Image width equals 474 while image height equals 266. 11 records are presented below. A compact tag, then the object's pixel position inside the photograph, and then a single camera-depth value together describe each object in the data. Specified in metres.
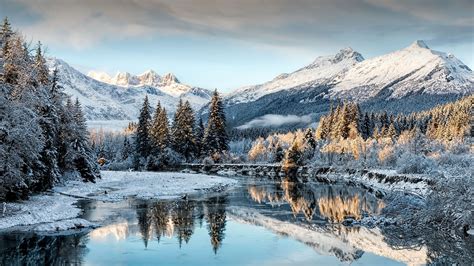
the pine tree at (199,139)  103.81
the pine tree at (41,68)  49.14
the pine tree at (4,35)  40.06
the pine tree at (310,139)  109.18
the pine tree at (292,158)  100.12
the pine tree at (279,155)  117.06
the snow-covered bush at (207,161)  99.38
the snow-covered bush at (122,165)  98.53
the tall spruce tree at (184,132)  100.12
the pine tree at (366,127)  118.16
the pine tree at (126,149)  112.55
